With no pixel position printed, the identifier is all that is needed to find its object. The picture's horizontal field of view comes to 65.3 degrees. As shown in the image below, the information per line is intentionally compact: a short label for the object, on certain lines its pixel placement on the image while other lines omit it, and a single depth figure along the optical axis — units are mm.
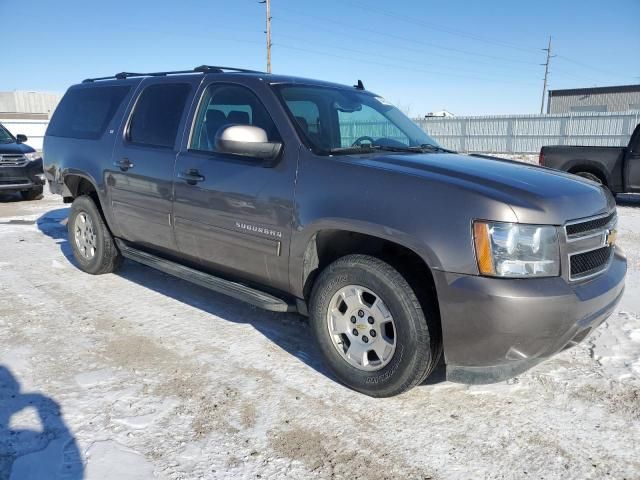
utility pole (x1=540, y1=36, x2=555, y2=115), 62938
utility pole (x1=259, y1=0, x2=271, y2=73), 29505
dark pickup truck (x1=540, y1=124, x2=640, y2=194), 9938
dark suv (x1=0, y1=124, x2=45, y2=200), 10586
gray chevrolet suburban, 2492
